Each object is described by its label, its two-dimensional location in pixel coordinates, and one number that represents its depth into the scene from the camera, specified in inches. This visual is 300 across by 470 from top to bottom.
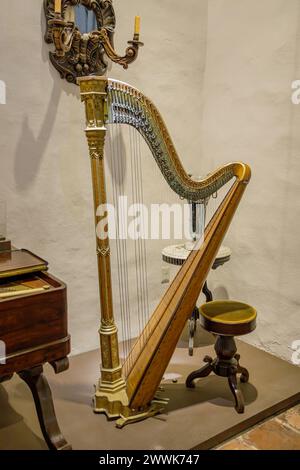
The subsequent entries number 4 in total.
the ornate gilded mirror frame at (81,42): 89.0
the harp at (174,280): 66.8
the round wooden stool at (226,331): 81.0
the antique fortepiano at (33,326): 54.5
